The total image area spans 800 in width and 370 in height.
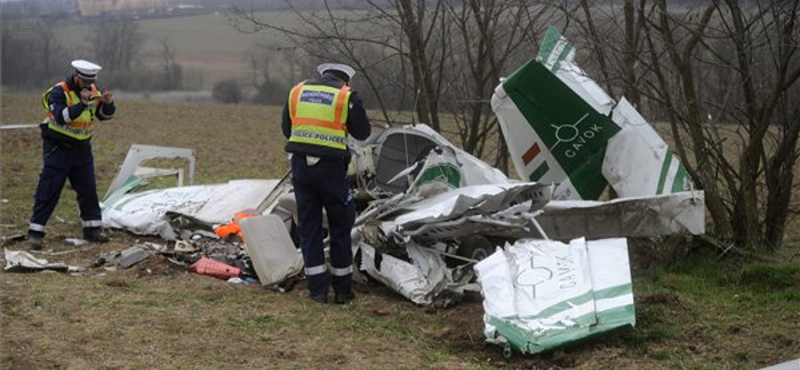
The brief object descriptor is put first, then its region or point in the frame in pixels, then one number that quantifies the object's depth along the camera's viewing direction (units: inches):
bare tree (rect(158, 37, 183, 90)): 1777.8
